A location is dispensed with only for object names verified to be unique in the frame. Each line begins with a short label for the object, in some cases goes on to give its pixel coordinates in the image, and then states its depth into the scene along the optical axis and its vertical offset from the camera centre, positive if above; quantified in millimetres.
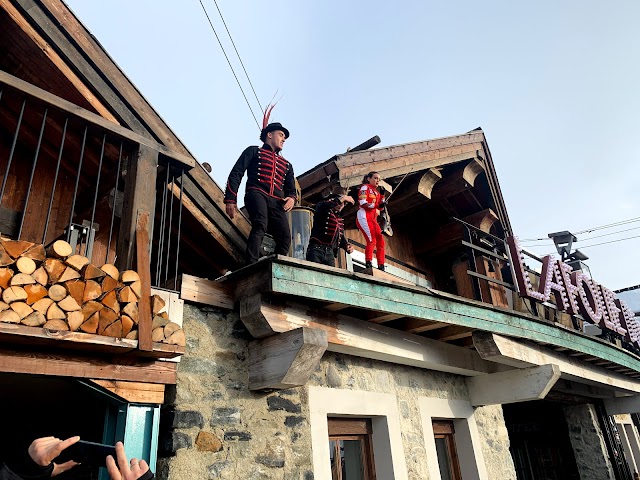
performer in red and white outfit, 5492 +2596
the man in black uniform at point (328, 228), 5398 +2469
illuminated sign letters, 7310 +2452
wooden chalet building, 3146 +1092
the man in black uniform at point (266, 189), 4402 +2465
